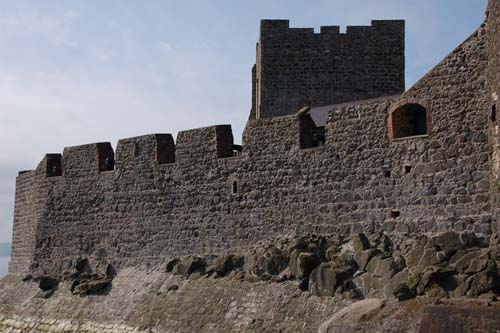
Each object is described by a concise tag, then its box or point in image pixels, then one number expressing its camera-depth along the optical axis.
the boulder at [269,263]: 17.94
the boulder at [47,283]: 23.73
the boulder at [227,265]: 19.23
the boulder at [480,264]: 13.70
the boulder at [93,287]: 22.22
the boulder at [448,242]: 15.05
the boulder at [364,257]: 16.20
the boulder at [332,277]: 16.14
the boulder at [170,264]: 20.92
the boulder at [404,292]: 14.31
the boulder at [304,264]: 17.05
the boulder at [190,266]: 20.27
